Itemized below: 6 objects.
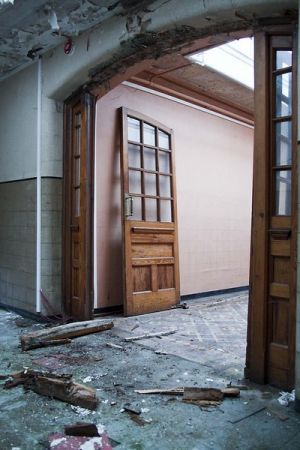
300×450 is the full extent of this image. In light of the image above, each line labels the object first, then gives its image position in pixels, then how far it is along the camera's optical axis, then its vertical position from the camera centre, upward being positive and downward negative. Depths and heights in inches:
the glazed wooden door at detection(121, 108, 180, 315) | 192.4 -2.4
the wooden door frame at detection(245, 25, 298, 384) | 106.7 -2.5
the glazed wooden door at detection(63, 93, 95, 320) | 172.7 +2.1
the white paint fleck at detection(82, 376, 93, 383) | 108.5 -44.8
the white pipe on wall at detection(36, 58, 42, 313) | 179.3 +10.4
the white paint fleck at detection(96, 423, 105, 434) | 81.0 -43.3
